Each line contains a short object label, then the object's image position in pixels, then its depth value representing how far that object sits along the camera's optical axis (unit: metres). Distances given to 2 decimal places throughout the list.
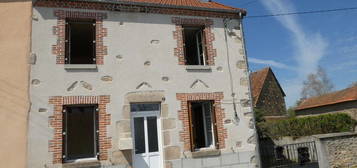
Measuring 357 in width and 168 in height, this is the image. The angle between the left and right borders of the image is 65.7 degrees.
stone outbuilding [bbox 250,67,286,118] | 22.26
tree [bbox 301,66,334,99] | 44.19
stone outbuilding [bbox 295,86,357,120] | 20.34
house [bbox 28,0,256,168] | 7.40
